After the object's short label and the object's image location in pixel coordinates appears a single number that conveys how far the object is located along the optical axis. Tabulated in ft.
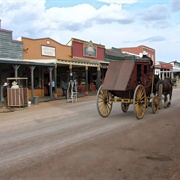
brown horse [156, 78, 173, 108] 48.64
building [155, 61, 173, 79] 171.30
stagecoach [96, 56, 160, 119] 36.27
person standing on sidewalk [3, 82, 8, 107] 56.54
